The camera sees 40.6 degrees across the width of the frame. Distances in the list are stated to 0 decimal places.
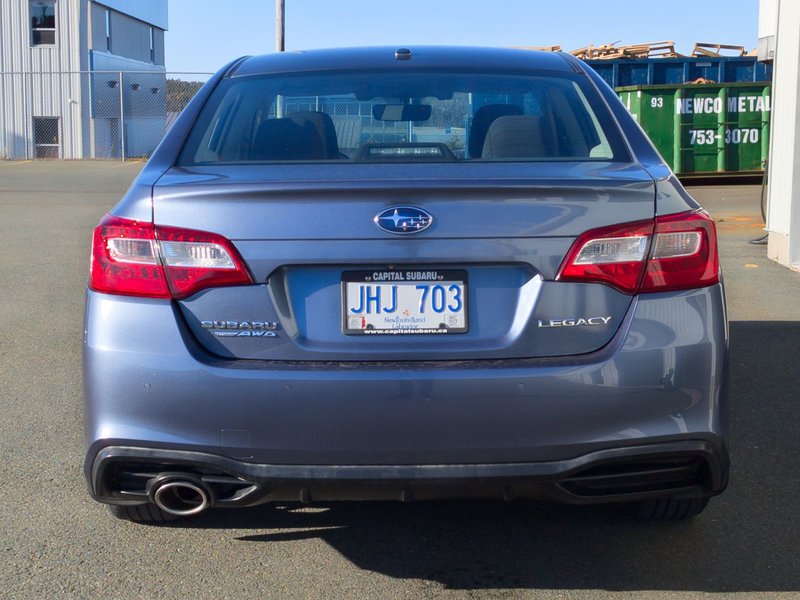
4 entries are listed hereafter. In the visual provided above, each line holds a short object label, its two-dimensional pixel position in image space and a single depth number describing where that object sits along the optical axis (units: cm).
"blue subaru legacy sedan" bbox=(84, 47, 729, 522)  294
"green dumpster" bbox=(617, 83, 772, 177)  1955
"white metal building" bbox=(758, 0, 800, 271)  992
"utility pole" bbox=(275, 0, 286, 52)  2552
